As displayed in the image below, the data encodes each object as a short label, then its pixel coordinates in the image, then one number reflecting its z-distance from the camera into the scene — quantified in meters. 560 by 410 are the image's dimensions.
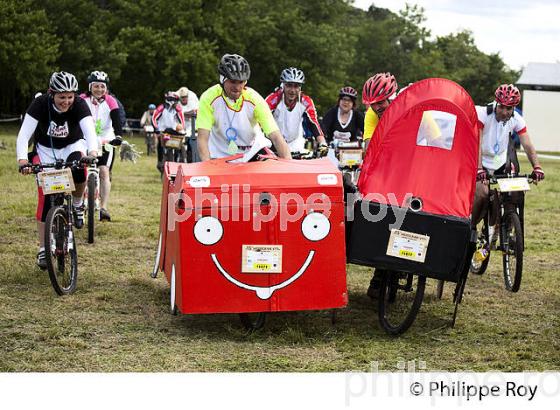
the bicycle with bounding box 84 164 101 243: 10.50
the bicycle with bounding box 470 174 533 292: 8.61
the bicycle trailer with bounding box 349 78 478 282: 6.31
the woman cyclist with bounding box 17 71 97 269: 8.14
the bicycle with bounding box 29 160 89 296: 8.02
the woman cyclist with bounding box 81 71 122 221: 11.71
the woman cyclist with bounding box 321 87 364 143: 12.08
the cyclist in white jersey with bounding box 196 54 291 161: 7.21
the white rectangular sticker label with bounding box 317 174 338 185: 6.31
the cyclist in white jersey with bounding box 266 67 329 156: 10.77
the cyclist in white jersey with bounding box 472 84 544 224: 8.87
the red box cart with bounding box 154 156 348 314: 6.24
